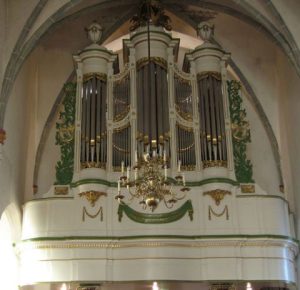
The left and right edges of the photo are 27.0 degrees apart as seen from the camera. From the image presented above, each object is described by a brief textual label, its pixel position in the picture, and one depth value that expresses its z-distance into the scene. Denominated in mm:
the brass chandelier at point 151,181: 11078
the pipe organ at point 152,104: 14961
